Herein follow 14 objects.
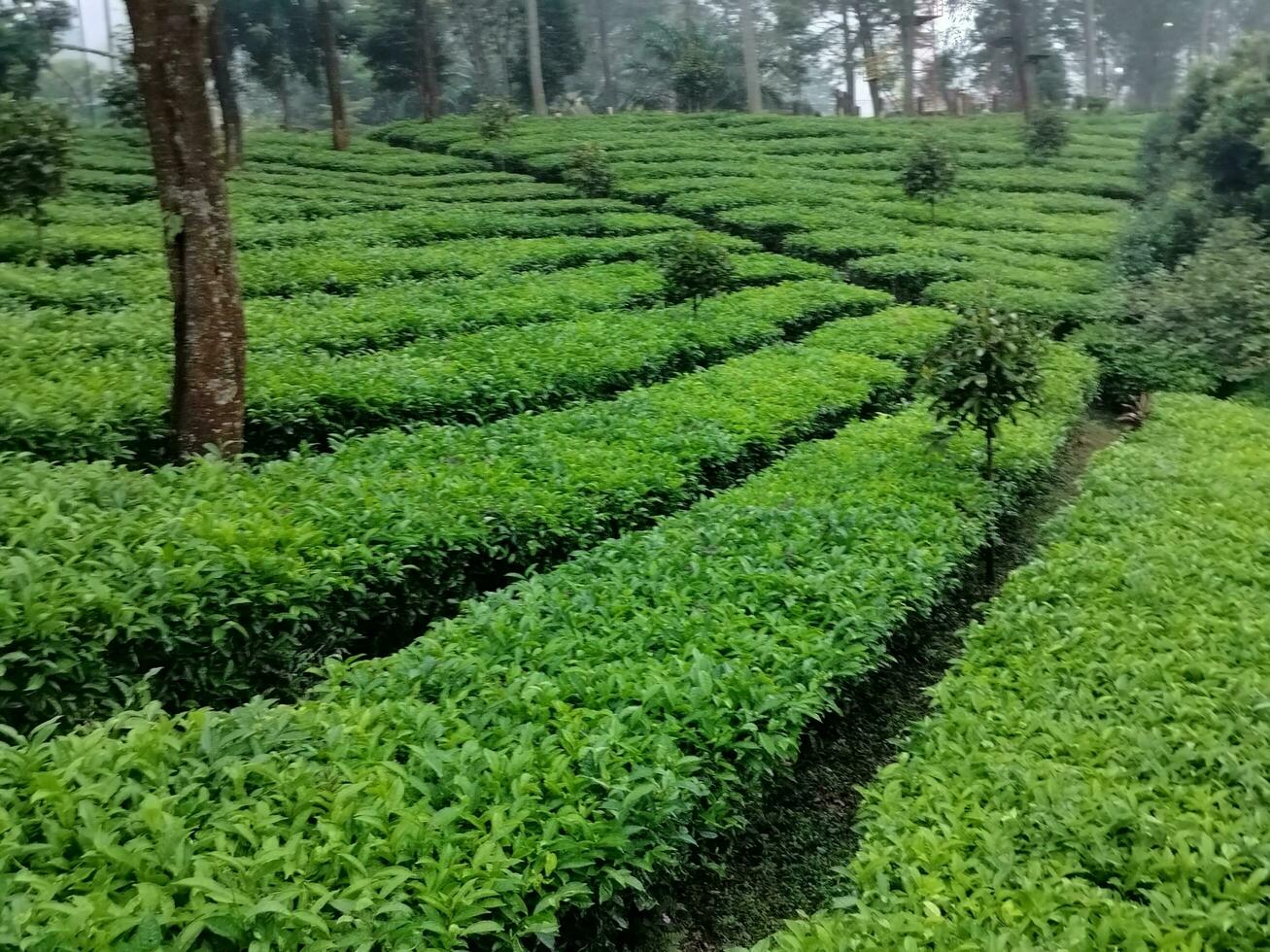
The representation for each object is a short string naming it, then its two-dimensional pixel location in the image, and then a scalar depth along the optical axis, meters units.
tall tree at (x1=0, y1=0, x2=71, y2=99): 21.00
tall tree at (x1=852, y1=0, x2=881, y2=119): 37.19
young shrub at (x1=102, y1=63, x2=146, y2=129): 22.55
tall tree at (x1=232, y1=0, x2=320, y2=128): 31.30
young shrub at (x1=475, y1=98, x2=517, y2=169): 24.22
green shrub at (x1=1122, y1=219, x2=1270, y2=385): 11.33
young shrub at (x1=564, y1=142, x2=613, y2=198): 20.30
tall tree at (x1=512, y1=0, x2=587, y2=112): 35.34
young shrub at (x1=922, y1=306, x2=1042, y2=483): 6.53
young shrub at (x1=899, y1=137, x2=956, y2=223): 17.92
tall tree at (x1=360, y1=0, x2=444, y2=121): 31.31
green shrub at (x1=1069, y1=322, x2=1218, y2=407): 11.04
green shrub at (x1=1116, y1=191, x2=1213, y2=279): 15.14
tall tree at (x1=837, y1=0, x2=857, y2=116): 39.03
